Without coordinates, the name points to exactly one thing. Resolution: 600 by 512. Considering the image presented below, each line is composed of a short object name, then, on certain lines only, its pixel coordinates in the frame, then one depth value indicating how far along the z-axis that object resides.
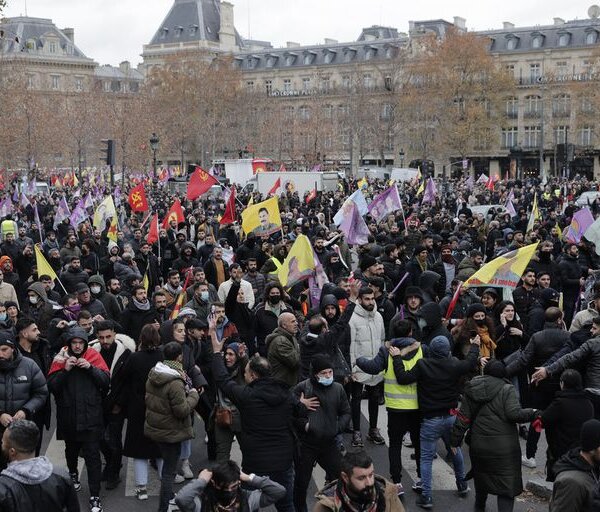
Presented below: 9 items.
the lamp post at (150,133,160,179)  34.97
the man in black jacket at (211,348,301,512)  6.36
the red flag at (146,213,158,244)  16.39
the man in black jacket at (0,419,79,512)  5.11
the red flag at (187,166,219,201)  19.36
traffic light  28.38
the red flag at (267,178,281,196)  30.63
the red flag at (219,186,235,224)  18.06
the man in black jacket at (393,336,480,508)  7.38
